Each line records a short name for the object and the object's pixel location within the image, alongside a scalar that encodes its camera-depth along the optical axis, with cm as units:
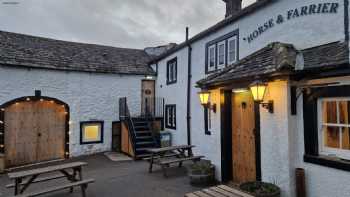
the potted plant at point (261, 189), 453
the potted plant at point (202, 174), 662
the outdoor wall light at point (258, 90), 502
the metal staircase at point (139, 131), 1084
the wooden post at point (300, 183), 475
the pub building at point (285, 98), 445
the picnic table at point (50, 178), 535
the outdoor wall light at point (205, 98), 729
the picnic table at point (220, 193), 436
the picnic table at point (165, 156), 764
